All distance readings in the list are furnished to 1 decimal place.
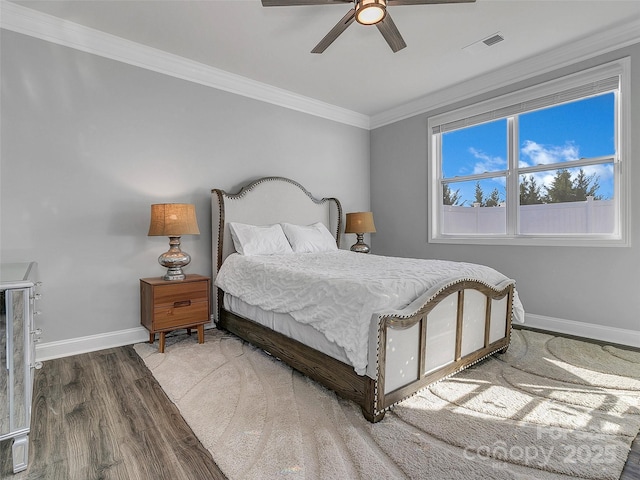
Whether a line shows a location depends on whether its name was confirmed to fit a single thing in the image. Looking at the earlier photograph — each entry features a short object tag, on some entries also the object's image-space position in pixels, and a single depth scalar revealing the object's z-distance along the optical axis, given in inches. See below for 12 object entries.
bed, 69.2
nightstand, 108.2
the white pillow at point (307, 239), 145.2
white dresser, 52.4
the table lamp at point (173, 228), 112.3
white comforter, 70.2
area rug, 56.7
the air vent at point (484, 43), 117.3
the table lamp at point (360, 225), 174.7
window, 120.3
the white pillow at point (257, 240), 132.0
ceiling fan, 77.7
